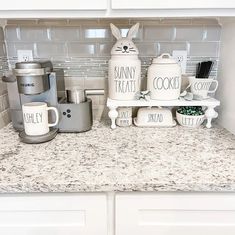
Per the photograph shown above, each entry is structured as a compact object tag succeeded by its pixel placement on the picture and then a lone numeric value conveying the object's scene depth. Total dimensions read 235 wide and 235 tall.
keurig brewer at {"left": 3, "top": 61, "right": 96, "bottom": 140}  0.96
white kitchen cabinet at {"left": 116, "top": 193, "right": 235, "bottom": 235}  0.68
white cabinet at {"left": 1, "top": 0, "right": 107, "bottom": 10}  0.82
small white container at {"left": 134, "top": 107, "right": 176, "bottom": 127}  1.10
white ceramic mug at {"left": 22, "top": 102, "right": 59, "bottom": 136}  0.92
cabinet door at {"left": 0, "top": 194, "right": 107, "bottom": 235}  0.68
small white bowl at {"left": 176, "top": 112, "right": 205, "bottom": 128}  1.08
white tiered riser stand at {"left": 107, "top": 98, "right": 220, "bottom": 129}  1.03
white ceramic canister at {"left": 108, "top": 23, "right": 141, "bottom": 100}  1.02
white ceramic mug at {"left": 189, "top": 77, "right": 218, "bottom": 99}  1.08
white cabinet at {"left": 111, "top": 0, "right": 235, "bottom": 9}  0.81
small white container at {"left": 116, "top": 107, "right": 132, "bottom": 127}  1.09
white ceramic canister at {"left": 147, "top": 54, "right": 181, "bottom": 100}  1.03
